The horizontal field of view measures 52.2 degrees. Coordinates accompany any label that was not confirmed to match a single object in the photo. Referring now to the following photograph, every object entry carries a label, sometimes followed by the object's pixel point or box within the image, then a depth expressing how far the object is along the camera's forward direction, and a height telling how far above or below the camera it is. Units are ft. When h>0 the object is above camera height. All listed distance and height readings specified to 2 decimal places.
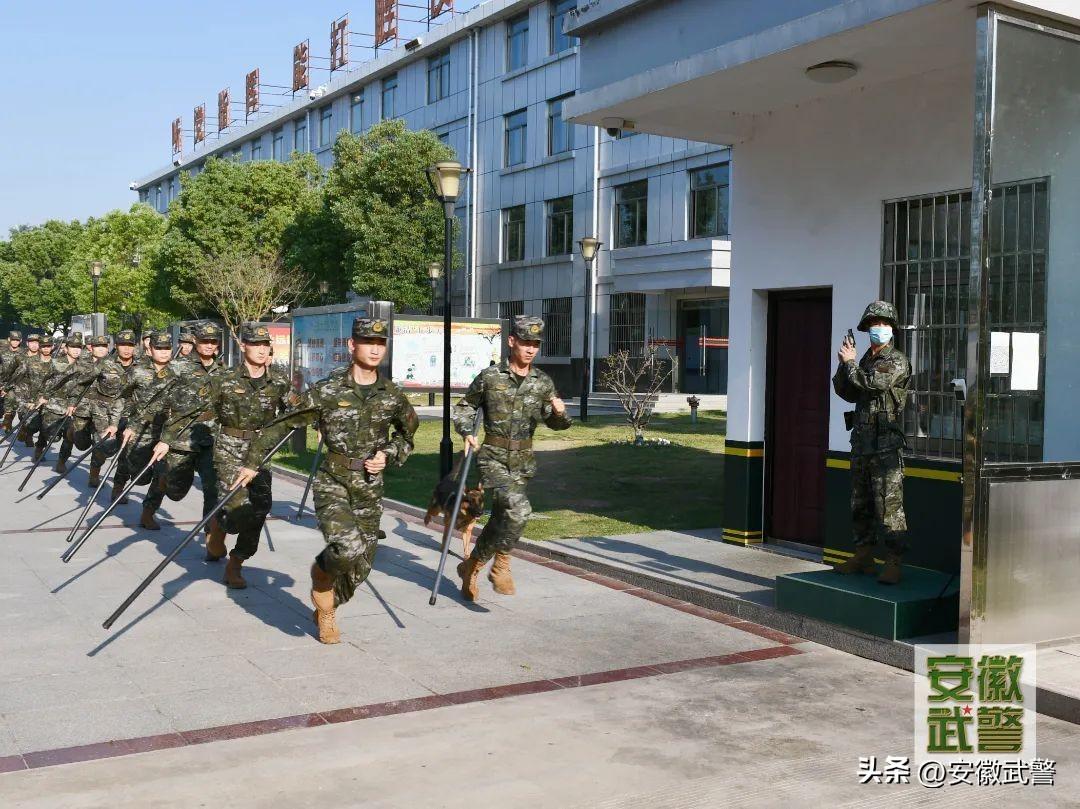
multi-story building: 119.24 +20.14
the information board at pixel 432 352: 72.13 +0.94
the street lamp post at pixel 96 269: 112.86 +9.48
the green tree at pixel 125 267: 187.73 +16.62
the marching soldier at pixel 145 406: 35.88 -1.49
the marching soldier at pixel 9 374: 69.80 -0.84
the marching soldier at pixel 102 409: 47.01 -2.07
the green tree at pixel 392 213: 133.80 +18.64
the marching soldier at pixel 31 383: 63.41 -1.31
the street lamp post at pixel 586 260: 91.91 +8.98
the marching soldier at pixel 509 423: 26.22 -1.38
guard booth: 22.43 +2.94
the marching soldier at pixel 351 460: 22.40 -1.97
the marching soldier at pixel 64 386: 50.34 -1.21
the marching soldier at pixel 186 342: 38.53 +0.83
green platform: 22.97 -5.01
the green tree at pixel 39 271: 271.28 +22.84
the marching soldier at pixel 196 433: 32.86 -2.10
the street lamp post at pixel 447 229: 45.03 +5.82
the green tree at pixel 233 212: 152.97 +21.15
